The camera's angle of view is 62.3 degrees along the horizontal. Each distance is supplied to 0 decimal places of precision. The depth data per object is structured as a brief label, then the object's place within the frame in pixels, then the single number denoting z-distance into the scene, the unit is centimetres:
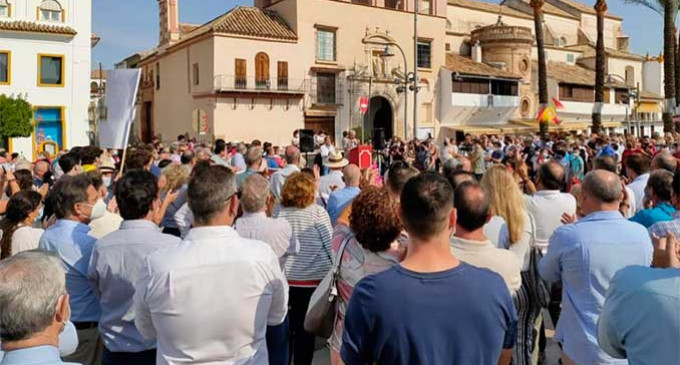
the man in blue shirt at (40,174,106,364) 347
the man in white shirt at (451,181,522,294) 292
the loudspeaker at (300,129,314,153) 1728
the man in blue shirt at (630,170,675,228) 422
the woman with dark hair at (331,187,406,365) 291
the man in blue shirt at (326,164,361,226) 575
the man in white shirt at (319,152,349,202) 735
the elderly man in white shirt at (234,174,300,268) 429
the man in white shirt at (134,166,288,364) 264
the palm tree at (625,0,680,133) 2300
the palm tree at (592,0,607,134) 2712
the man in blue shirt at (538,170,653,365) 334
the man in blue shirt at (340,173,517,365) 214
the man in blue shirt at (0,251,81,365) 179
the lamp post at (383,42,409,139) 3518
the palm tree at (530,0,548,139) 2781
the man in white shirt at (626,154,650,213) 609
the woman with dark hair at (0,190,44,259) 399
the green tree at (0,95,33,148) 2406
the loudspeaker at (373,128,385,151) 1833
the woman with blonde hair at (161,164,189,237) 595
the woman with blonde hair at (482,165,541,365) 379
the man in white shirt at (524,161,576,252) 481
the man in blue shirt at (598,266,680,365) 214
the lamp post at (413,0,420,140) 2689
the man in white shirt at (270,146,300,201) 763
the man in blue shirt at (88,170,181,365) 329
